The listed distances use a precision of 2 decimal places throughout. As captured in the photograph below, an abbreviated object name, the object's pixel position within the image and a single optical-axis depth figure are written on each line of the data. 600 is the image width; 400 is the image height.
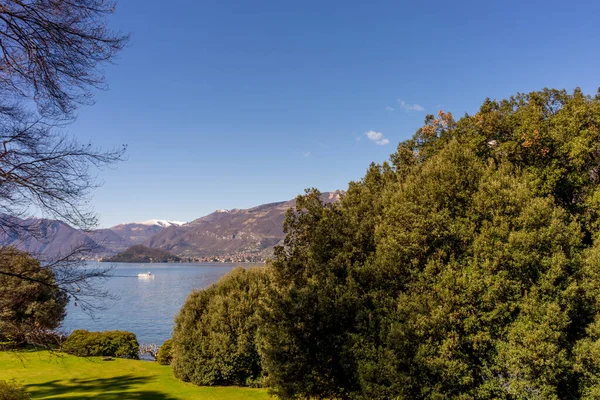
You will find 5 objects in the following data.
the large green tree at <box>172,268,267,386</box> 19.89
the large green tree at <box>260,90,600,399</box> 12.59
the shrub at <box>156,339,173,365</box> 26.56
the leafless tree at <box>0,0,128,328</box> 8.63
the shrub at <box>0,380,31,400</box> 13.27
